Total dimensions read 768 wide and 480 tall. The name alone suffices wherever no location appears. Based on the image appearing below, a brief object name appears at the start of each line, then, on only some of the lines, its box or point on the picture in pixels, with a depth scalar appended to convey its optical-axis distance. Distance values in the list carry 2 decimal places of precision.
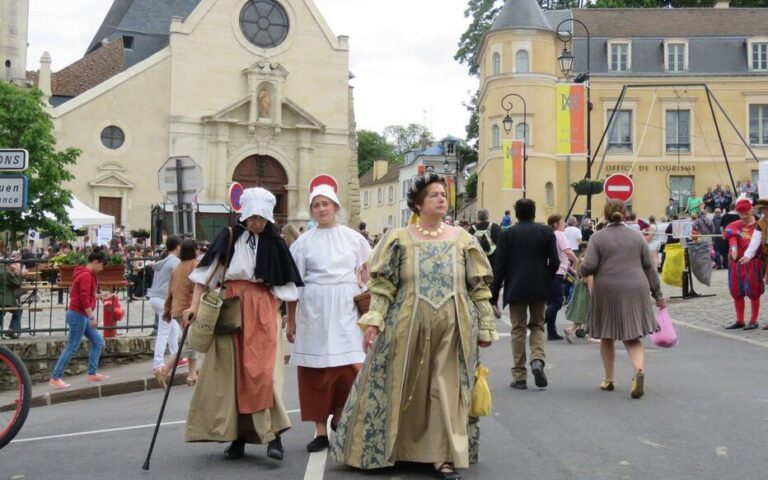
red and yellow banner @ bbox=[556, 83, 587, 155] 28.41
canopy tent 29.19
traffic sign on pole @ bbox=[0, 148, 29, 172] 11.05
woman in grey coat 8.91
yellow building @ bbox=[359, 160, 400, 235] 84.56
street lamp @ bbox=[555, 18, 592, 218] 24.98
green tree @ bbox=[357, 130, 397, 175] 99.06
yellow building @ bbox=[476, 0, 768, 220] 46.97
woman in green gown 5.64
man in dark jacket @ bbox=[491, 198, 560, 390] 9.37
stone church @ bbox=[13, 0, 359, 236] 41.88
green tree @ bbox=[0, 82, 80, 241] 24.95
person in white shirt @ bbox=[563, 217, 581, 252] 17.31
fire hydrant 14.11
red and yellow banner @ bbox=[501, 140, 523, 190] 38.22
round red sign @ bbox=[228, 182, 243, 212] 18.94
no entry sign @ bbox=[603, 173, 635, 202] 19.94
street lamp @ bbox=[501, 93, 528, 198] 44.01
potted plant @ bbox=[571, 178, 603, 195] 23.41
